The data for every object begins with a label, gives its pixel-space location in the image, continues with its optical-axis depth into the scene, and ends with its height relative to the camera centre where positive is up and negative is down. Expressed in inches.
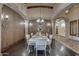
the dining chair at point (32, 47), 89.6 -29.1
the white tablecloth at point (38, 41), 87.9 -19.5
